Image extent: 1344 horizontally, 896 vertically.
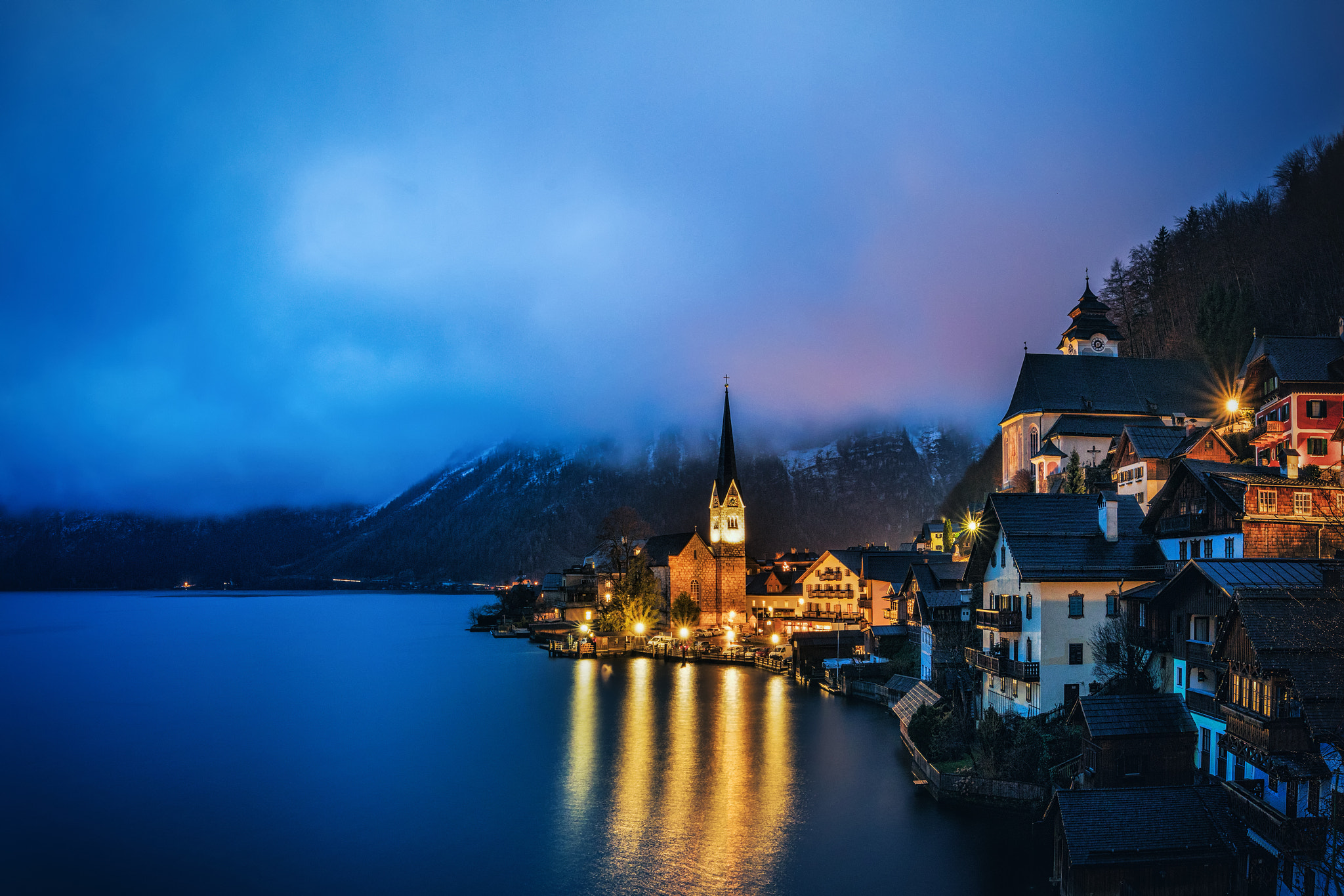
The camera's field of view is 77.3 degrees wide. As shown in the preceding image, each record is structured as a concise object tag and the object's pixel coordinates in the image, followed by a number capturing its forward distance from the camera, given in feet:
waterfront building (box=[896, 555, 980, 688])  139.74
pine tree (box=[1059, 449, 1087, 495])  171.28
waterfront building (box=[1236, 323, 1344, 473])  145.38
